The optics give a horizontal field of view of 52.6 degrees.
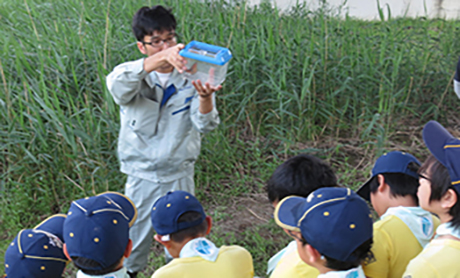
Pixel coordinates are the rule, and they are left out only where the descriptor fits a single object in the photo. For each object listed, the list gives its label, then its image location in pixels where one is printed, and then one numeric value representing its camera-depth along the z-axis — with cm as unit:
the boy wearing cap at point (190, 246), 172
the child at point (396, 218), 181
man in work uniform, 246
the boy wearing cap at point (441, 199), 146
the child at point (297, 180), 196
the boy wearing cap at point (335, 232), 144
